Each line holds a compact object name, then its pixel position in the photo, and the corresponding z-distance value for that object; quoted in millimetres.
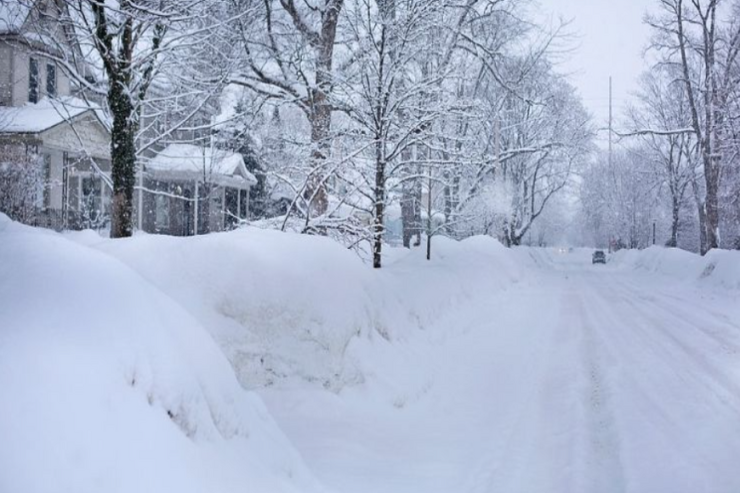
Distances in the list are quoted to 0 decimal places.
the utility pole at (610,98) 59688
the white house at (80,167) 21938
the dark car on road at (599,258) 52406
